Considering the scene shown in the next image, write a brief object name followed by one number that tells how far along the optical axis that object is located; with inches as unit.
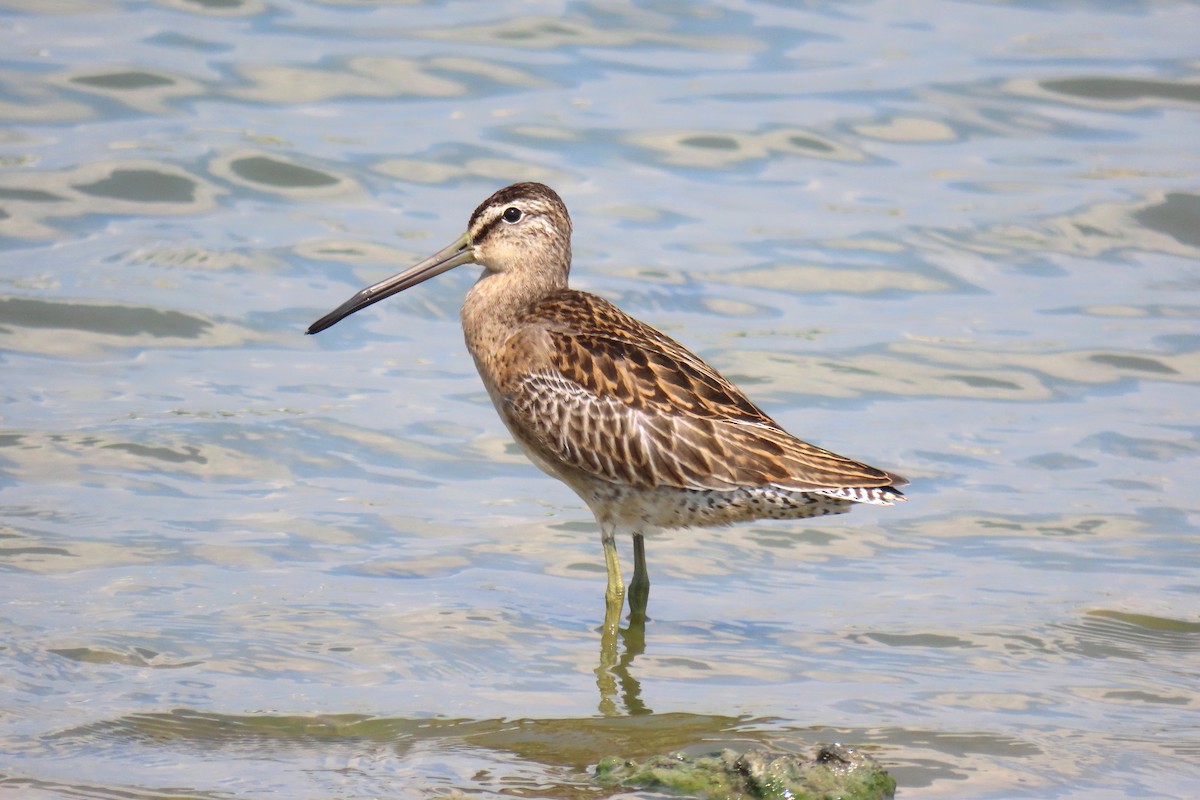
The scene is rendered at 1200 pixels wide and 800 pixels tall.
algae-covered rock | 417.1
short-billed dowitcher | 553.9
